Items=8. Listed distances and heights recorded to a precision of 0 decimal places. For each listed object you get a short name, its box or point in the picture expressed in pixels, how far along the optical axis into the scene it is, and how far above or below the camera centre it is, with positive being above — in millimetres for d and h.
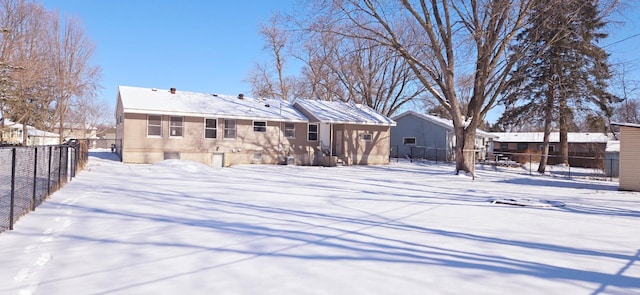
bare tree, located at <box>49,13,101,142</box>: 33750 +6255
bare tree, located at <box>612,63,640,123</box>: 28234 +3504
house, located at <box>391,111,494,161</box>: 34812 +1336
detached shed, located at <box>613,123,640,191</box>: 15258 -92
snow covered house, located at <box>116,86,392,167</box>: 21219 +1156
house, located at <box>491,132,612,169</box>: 36656 +1166
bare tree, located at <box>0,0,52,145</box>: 20203 +4496
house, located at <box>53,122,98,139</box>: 56734 +2347
